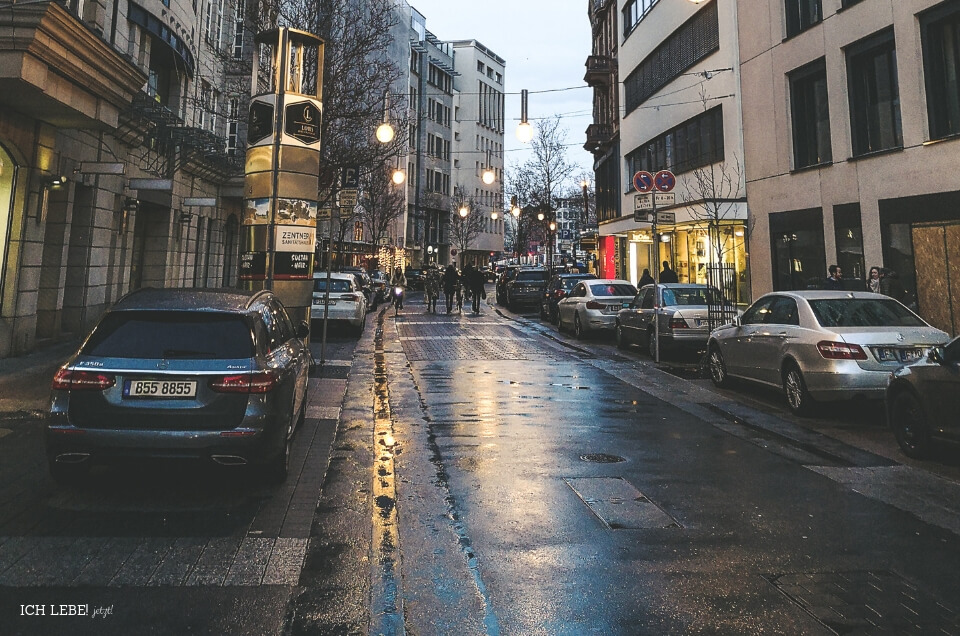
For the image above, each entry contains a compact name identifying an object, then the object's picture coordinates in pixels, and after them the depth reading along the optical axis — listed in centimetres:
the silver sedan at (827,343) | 758
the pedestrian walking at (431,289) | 2792
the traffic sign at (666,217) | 1392
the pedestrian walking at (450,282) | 2700
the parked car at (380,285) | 3431
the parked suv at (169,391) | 458
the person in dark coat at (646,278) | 2466
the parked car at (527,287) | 2909
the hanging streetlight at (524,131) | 1818
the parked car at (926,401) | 574
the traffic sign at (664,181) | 1407
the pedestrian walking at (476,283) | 2714
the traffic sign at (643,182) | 1438
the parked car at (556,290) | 2305
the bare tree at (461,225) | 7962
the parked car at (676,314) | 1365
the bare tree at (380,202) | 4488
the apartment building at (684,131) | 2231
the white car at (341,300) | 1722
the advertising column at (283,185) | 1138
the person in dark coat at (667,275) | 2184
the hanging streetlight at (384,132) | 1842
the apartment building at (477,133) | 9075
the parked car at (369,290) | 2761
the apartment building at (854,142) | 1448
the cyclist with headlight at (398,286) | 2725
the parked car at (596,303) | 1800
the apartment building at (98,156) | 1052
